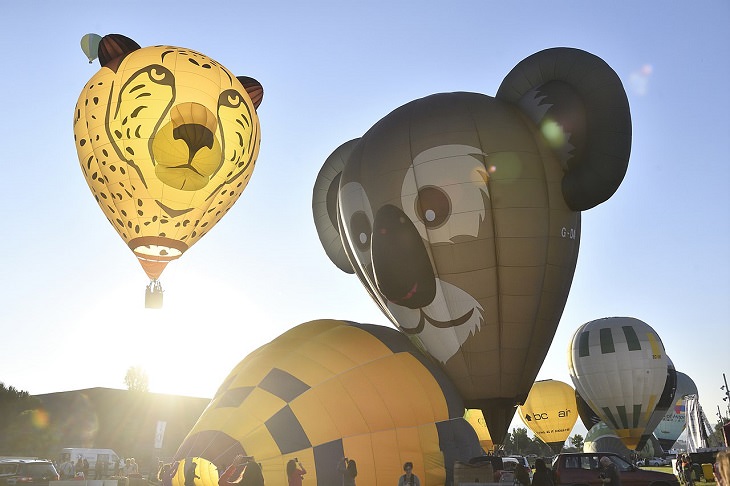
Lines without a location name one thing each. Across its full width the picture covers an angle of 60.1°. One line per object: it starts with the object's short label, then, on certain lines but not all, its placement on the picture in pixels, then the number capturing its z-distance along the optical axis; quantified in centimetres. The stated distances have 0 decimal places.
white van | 3031
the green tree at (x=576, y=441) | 9244
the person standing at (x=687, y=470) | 1781
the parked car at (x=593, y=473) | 1224
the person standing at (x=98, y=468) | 2899
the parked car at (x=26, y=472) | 1812
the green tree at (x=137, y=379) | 6328
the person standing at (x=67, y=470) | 2317
